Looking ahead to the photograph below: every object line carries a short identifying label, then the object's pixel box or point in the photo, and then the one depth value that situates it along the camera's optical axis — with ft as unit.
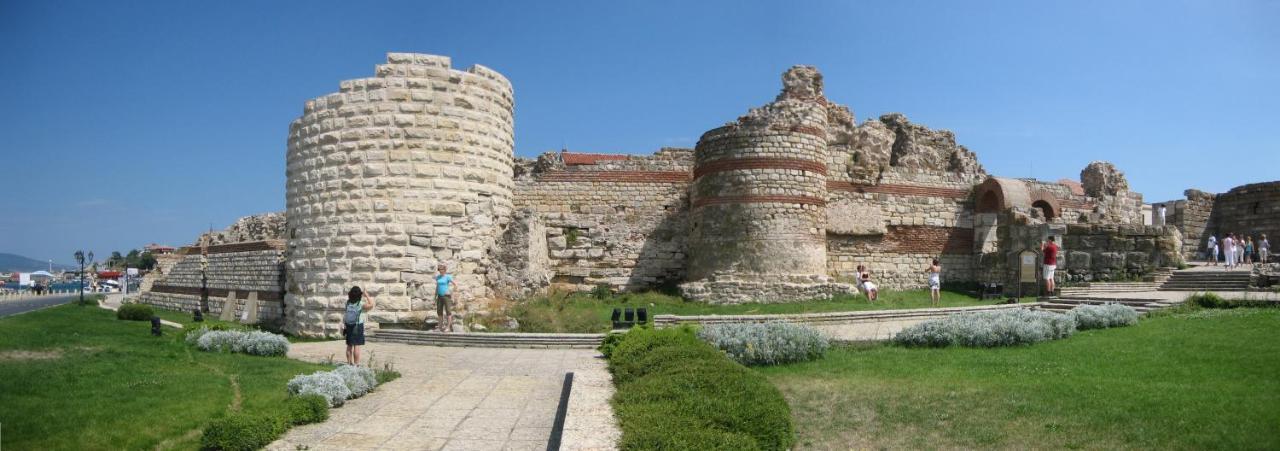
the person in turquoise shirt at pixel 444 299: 44.96
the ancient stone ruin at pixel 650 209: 46.60
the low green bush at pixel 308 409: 22.84
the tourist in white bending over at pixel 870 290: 62.86
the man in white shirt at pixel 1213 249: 84.09
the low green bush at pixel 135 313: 65.67
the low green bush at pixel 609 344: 35.48
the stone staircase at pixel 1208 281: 58.03
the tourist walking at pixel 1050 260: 57.11
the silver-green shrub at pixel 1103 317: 40.14
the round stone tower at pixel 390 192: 46.06
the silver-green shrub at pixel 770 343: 33.63
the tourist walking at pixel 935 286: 63.31
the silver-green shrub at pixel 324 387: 25.16
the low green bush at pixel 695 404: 18.25
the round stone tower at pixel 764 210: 62.13
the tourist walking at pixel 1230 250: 73.26
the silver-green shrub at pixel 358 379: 27.12
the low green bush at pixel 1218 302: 42.95
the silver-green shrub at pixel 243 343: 36.37
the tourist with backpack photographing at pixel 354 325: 33.96
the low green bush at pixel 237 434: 19.81
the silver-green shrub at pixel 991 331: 35.65
